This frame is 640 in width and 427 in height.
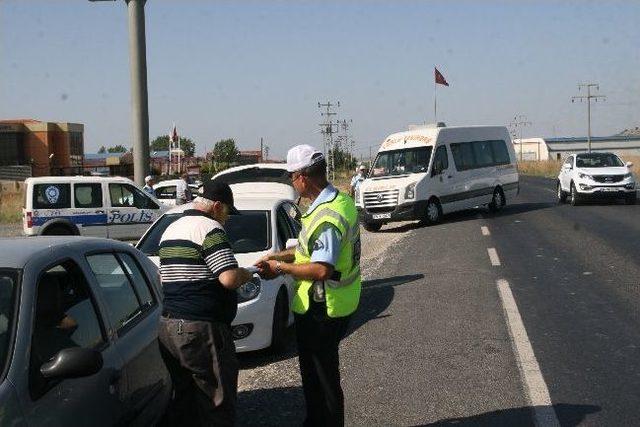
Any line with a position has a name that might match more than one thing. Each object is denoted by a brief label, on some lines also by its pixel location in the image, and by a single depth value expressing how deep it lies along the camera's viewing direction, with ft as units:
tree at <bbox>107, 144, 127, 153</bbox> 498.77
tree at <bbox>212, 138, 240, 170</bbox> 203.58
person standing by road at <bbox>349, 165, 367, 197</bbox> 82.08
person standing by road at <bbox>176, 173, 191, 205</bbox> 65.46
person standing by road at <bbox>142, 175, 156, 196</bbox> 63.82
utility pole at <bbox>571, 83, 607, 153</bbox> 310.86
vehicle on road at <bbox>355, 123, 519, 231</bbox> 70.85
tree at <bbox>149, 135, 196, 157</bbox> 451.12
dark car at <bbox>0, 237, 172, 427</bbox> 10.61
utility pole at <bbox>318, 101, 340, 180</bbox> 291.38
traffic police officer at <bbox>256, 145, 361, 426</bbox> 13.64
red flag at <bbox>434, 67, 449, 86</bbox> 130.28
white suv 82.94
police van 59.93
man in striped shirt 13.76
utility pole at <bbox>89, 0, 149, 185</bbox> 55.52
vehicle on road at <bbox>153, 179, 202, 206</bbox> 69.44
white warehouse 506.48
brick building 187.21
